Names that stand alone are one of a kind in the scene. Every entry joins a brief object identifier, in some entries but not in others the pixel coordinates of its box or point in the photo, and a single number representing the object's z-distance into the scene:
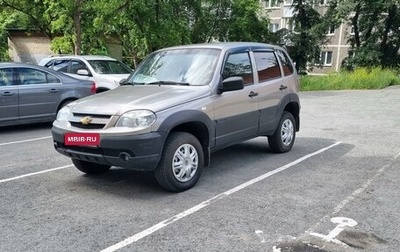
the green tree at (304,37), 31.50
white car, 12.20
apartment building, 46.69
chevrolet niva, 4.61
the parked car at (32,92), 8.89
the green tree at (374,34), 28.14
